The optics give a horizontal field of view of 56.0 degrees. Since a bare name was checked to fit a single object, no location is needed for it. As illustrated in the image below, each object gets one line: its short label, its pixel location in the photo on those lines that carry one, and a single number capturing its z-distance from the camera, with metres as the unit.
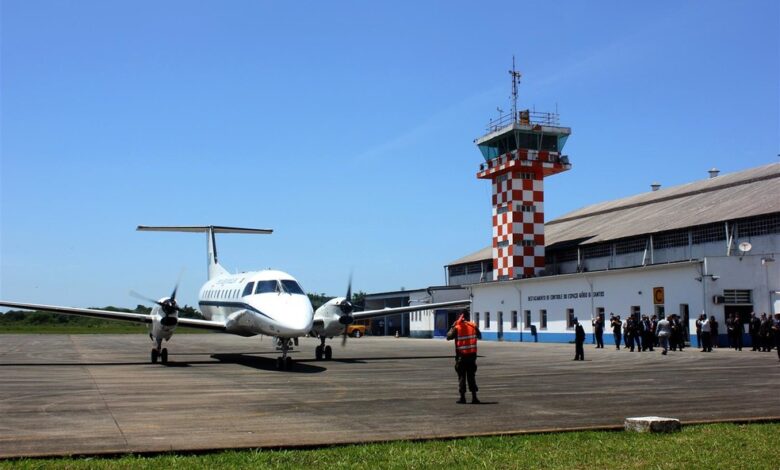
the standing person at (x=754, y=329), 31.19
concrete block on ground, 9.70
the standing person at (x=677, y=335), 32.06
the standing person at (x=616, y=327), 33.91
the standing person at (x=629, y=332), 32.81
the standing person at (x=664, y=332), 29.42
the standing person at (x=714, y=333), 32.17
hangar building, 34.03
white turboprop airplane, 22.27
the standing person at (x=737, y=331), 31.70
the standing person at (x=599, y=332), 34.69
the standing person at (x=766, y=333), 29.66
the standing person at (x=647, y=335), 32.52
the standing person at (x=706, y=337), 30.88
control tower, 47.12
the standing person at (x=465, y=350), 13.74
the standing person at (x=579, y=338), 26.39
